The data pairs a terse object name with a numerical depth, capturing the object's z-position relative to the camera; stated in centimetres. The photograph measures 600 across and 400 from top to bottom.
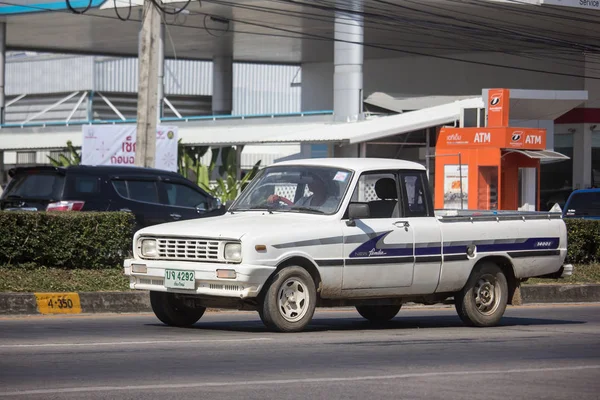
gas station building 3212
